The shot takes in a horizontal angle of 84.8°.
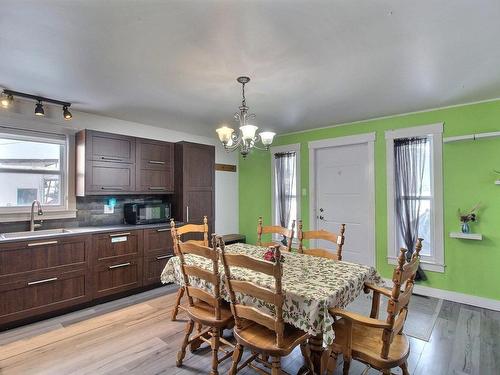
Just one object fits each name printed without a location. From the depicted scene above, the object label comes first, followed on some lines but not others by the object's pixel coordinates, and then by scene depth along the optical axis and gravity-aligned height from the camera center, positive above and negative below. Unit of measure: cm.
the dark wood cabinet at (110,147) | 338 +61
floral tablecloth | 152 -58
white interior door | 394 -4
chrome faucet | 314 -24
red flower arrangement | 211 -49
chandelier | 232 +52
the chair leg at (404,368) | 159 -103
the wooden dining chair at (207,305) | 178 -82
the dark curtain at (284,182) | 477 +20
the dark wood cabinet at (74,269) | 265 -84
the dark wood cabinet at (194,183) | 410 +18
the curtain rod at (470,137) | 299 +64
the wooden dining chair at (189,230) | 282 -38
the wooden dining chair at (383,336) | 143 -88
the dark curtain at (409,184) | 353 +13
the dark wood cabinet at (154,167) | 384 +40
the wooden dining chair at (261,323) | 149 -76
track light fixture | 278 +102
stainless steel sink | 289 -43
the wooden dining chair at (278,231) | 279 -40
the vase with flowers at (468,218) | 314 -28
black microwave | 379 -26
